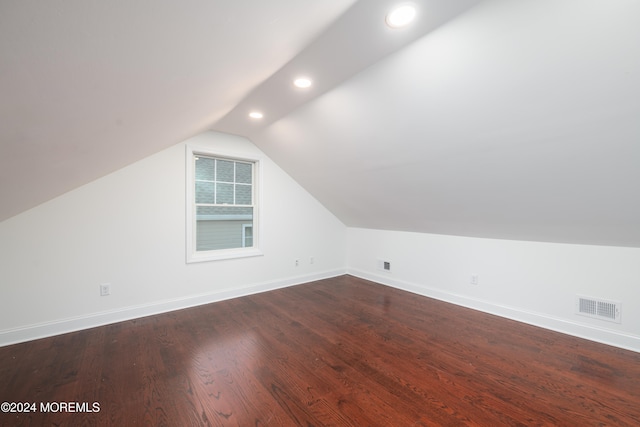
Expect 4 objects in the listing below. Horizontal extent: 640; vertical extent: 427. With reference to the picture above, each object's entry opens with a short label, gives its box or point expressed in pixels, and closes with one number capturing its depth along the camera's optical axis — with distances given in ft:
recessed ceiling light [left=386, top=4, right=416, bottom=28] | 4.49
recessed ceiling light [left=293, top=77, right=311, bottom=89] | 6.91
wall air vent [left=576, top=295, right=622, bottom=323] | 8.33
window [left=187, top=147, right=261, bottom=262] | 11.34
